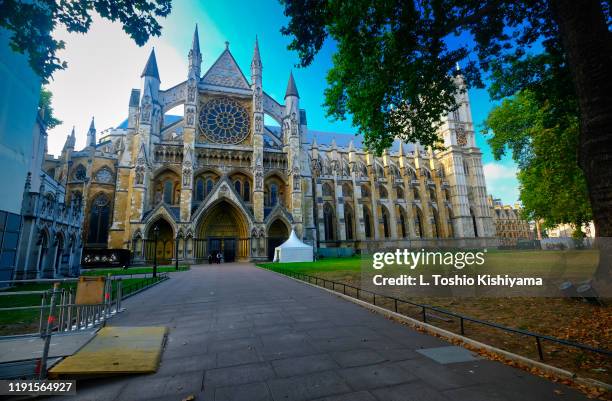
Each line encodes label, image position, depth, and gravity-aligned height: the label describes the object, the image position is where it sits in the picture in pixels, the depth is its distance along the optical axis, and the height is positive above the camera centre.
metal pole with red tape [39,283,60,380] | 3.39 -1.06
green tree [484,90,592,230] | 16.47 +5.19
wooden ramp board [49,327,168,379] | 3.44 -1.45
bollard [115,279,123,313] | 6.97 -1.18
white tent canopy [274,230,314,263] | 26.05 -0.29
